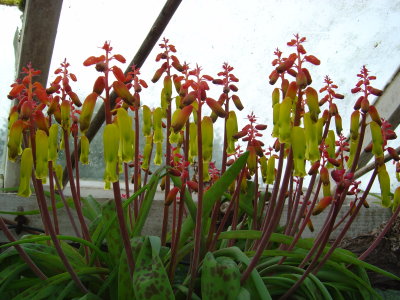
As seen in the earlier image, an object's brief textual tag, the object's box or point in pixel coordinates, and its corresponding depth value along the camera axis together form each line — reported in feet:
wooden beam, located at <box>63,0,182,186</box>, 1.29
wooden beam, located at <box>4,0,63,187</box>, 1.44
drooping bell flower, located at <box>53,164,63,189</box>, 0.93
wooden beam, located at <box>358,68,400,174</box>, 2.58
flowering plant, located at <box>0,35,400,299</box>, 0.68
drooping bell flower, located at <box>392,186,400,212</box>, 0.96
